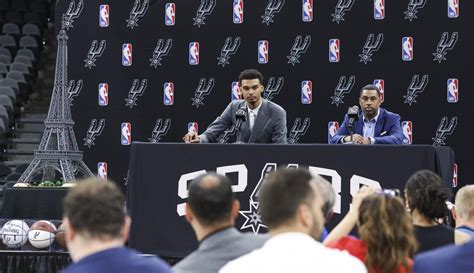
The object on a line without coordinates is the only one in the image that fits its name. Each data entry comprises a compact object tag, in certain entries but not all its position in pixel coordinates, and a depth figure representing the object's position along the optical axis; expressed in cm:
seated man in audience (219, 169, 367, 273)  502
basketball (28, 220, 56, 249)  1489
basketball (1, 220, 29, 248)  1500
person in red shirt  621
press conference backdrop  2075
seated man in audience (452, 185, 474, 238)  802
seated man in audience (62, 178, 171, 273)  470
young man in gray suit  1479
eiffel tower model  2007
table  1278
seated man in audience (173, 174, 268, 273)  599
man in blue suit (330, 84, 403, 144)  1518
